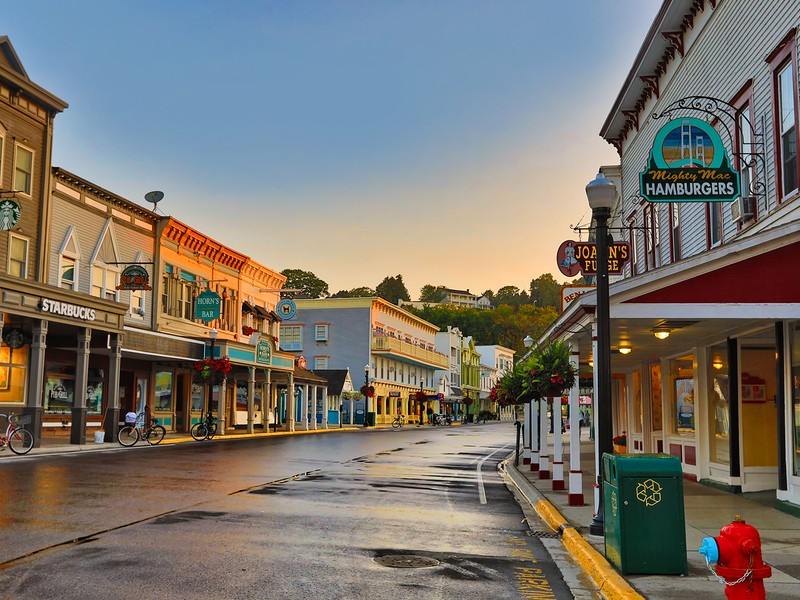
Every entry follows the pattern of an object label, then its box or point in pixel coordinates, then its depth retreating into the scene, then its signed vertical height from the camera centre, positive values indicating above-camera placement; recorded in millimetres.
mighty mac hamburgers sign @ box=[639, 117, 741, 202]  13969 +3889
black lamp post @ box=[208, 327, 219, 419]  37500 +2560
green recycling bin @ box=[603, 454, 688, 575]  7965 -1097
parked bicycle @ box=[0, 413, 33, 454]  22812 -1244
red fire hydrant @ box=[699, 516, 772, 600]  6145 -1189
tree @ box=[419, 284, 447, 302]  196875 +24149
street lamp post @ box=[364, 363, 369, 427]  64750 -346
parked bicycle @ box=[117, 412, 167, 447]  28859 -1418
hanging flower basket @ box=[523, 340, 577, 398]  15695 +492
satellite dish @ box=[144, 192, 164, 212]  37719 +8836
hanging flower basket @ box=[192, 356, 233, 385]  37219 +1206
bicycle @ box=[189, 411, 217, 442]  35312 -1508
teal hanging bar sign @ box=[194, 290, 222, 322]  40750 +4332
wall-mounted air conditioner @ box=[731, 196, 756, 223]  14975 +3447
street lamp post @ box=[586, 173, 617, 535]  10656 +961
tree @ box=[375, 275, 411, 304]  148250 +19142
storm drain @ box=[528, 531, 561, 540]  11776 -1927
